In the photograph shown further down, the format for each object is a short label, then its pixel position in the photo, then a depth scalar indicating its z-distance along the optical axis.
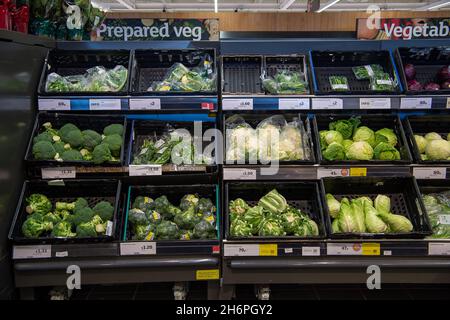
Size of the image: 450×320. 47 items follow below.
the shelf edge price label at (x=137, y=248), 1.92
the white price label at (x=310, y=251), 1.91
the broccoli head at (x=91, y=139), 2.18
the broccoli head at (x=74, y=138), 2.16
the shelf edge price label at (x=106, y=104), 2.15
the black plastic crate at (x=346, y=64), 2.41
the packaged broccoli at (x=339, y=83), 2.28
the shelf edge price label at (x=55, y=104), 2.16
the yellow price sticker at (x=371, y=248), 1.91
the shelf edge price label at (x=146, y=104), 2.13
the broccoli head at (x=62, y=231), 1.93
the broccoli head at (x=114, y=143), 2.12
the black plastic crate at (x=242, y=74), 2.38
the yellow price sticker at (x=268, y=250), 1.91
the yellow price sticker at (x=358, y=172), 2.09
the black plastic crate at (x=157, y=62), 2.40
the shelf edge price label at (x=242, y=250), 1.91
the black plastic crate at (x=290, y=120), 2.18
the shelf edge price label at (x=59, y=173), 2.05
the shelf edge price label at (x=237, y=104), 2.16
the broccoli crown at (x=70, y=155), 2.06
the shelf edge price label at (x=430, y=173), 2.07
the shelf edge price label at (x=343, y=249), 1.91
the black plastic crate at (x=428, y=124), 2.35
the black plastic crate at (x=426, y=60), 2.40
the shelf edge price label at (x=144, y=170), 2.06
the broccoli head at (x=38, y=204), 2.02
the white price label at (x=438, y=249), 1.90
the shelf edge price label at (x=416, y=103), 2.13
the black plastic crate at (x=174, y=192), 2.20
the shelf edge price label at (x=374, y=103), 2.14
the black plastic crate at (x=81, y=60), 2.35
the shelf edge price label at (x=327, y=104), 2.15
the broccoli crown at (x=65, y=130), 2.19
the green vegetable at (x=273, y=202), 2.10
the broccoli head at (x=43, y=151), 2.02
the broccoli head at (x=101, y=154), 2.05
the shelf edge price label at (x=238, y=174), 2.08
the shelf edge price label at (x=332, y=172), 2.09
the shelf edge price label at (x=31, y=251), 1.89
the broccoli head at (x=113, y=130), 2.22
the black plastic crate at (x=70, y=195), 1.89
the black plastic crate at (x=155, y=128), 2.37
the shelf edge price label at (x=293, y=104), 2.16
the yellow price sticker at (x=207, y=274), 1.97
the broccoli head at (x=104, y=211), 2.02
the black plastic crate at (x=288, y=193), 2.09
